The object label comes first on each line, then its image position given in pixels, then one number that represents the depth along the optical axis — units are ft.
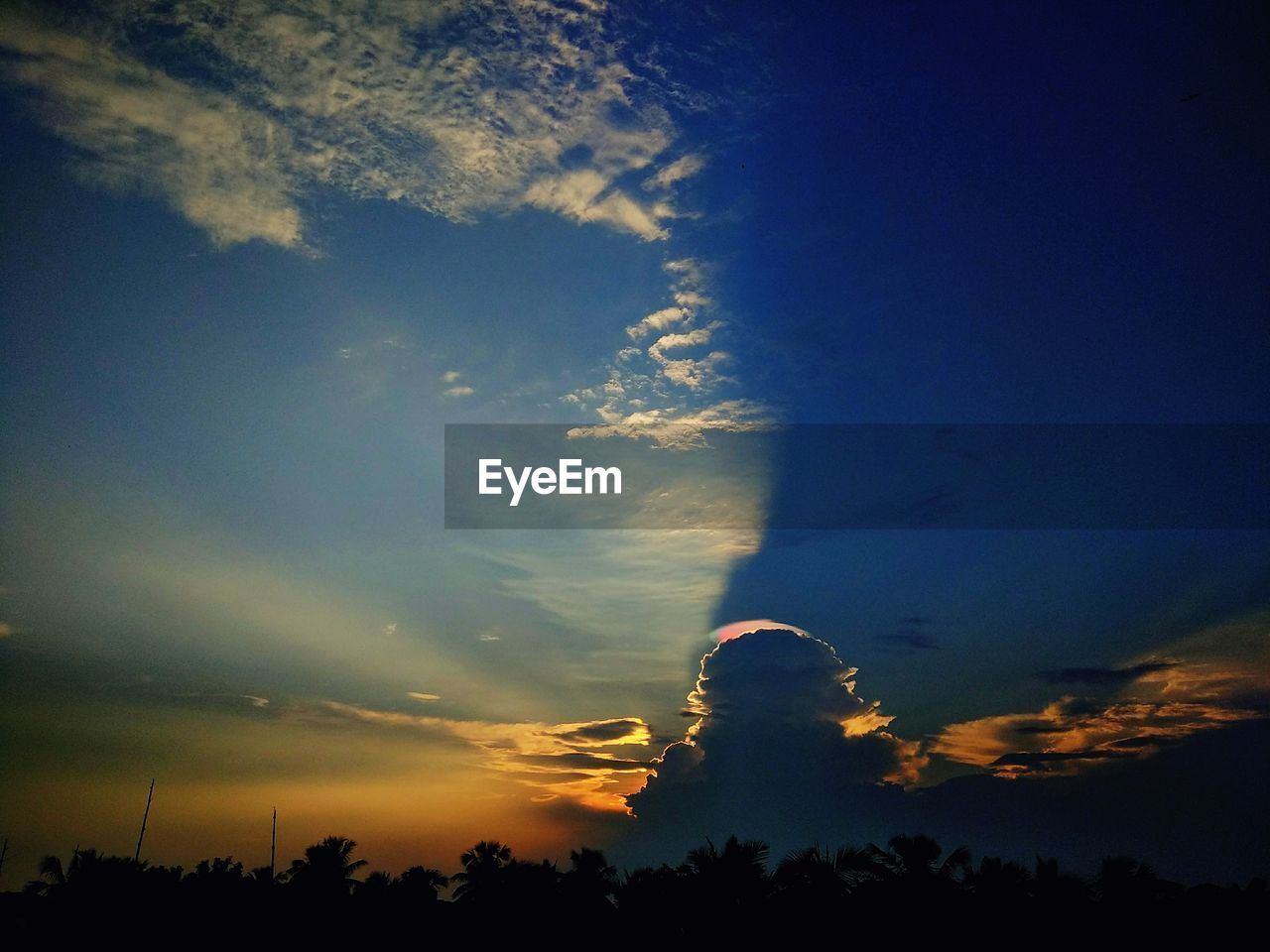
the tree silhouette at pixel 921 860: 104.58
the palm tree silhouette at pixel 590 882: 142.61
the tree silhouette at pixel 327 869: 167.84
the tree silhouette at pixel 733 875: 112.47
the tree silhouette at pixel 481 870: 164.35
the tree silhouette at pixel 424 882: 166.91
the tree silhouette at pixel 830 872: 105.40
